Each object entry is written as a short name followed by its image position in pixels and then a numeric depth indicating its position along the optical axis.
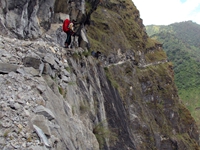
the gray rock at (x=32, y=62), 9.16
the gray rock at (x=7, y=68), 8.24
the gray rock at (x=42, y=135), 6.51
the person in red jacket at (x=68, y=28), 15.46
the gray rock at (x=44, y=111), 7.38
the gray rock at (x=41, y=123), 6.88
